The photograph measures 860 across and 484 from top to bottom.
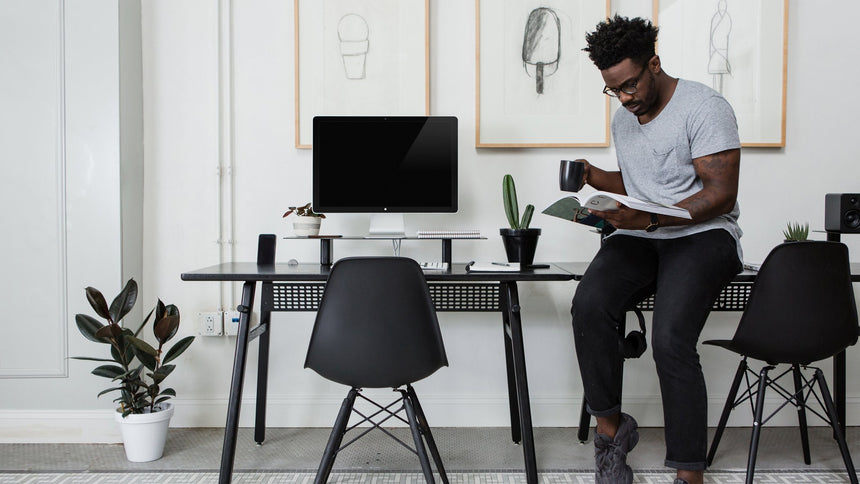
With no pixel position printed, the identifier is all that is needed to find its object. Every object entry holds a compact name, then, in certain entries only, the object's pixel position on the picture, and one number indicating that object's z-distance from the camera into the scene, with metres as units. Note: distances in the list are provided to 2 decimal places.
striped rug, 2.00
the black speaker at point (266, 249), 2.22
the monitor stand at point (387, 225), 2.29
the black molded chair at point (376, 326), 1.61
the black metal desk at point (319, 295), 1.90
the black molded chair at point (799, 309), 1.72
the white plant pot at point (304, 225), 2.31
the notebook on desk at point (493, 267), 2.00
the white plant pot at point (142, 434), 2.15
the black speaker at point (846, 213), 2.16
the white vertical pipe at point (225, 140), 2.51
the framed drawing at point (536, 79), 2.49
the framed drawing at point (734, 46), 2.47
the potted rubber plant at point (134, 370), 2.12
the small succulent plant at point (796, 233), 2.21
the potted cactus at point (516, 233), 2.12
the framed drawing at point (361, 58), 2.48
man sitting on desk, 1.66
